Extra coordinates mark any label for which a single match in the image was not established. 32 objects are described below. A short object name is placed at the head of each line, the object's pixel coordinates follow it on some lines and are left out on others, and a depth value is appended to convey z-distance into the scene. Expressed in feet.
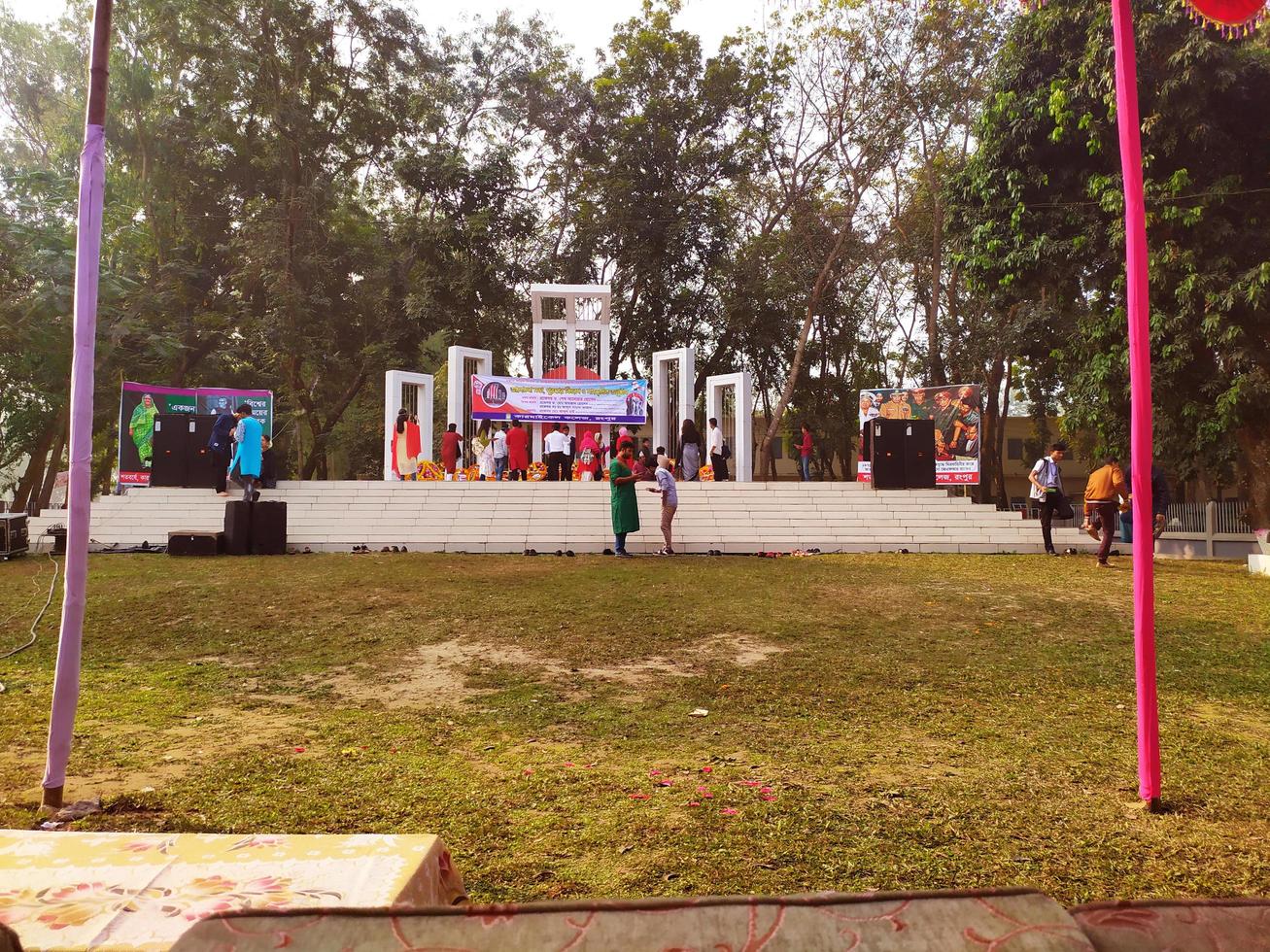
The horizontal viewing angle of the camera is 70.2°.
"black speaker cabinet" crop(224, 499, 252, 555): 40.55
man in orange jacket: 35.55
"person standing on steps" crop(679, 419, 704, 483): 59.11
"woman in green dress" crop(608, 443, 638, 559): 38.93
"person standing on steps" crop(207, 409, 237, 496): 51.85
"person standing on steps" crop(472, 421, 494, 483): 62.03
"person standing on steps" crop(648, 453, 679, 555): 40.45
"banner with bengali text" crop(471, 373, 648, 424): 63.31
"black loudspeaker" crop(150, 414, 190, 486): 53.06
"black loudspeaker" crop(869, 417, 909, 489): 53.16
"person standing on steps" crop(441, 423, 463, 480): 60.18
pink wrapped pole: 9.92
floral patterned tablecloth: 4.53
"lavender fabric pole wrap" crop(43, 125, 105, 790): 10.35
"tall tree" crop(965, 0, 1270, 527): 43.60
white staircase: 45.75
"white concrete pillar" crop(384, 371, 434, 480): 61.93
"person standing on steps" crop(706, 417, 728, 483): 63.31
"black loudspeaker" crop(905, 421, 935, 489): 53.26
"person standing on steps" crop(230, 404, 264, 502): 45.98
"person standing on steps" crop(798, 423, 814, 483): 72.33
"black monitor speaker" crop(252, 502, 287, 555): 41.16
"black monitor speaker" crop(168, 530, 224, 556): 40.01
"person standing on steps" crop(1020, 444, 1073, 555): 41.55
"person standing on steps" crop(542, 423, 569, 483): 60.34
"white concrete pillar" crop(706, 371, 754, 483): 62.69
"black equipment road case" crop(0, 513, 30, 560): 39.24
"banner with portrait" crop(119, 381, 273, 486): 62.34
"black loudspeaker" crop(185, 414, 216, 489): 53.31
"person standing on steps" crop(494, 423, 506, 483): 61.62
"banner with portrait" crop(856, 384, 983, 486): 61.00
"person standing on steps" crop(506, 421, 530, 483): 61.52
